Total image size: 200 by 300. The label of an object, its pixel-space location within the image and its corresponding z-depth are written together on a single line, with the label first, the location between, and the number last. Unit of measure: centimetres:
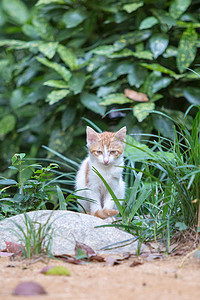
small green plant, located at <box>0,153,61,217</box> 543
